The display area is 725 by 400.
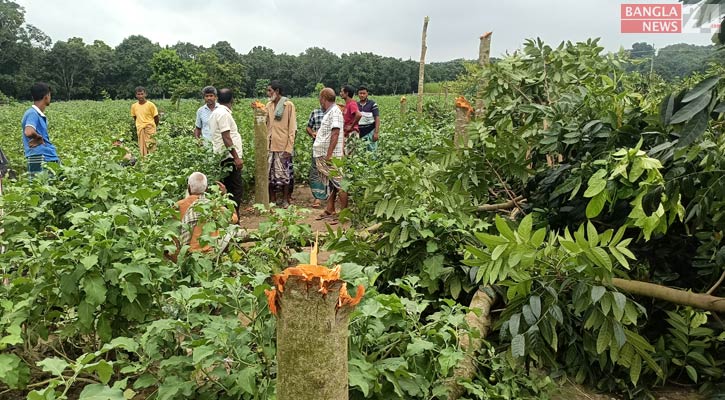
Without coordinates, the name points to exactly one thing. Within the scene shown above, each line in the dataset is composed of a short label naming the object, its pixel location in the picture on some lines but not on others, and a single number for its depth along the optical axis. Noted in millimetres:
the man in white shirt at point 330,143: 6633
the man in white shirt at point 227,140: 6078
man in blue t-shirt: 5281
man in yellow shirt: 8758
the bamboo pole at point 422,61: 13125
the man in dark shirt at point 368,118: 8375
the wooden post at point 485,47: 6164
